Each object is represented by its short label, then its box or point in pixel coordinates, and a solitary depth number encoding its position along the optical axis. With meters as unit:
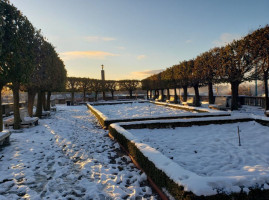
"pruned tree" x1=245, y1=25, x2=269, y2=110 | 16.28
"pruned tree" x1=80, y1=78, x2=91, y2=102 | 40.97
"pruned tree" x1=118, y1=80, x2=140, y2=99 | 47.66
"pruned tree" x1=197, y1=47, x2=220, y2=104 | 21.58
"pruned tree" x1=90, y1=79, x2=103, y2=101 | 42.46
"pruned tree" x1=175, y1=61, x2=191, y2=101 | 27.45
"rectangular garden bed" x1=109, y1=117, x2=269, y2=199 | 3.15
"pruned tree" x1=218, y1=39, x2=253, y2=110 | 18.33
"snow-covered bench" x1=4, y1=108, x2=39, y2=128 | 11.50
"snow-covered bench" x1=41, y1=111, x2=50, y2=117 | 17.58
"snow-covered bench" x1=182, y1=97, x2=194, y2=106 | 23.15
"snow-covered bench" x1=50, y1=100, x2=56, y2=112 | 32.04
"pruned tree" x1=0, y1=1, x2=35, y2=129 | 8.59
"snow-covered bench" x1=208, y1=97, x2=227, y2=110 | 18.92
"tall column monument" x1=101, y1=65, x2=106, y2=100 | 50.09
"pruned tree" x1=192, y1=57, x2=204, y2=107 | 24.36
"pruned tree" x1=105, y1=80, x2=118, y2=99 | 45.22
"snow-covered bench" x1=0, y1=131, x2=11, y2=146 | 7.41
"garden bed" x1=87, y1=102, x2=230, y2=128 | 11.30
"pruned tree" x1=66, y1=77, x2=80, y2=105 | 39.19
